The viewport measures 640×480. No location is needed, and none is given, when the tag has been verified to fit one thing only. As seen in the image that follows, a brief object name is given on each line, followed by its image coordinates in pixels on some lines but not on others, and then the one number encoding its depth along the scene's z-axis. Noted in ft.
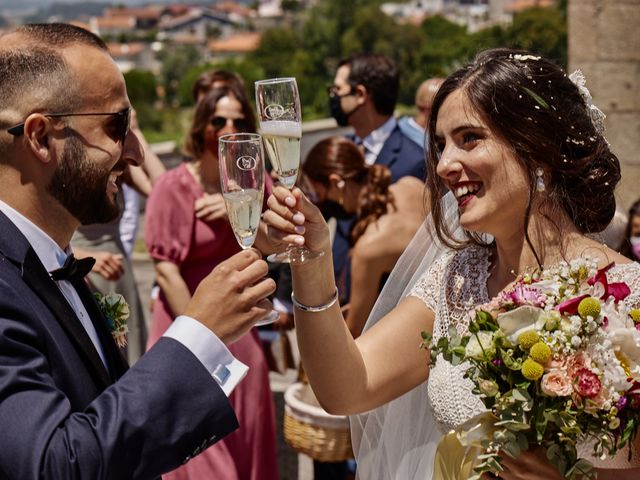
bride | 8.15
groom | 5.31
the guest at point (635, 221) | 18.01
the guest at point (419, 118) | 19.05
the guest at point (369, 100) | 17.92
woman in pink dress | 14.25
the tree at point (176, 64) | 378.53
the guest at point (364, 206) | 13.71
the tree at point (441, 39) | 266.98
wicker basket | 13.82
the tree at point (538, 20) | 230.07
